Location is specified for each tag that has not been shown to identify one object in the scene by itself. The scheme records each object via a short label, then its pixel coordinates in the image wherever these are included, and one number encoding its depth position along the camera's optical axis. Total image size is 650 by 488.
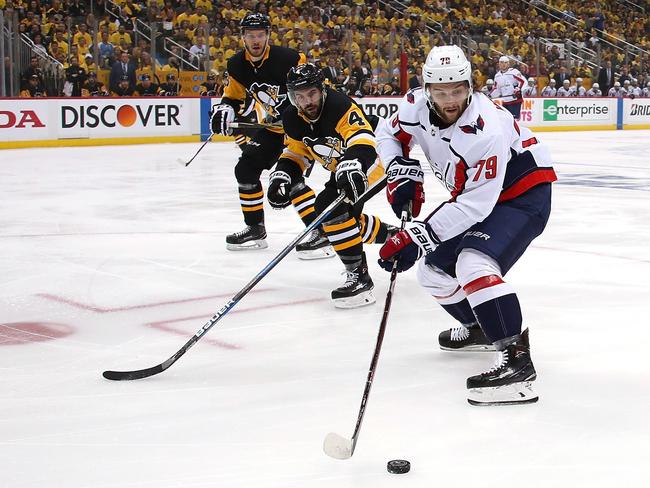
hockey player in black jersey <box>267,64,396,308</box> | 3.87
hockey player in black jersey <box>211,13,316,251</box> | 5.13
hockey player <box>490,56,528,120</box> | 12.51
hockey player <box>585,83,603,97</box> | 17.03
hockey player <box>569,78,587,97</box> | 16.96
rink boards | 11.56
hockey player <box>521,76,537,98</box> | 16.54
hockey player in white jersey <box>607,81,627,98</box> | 17.47
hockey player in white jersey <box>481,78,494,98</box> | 15.45
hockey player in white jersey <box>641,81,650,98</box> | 17.92
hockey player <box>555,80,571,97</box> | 16.90
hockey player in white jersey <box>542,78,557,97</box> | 16.87
